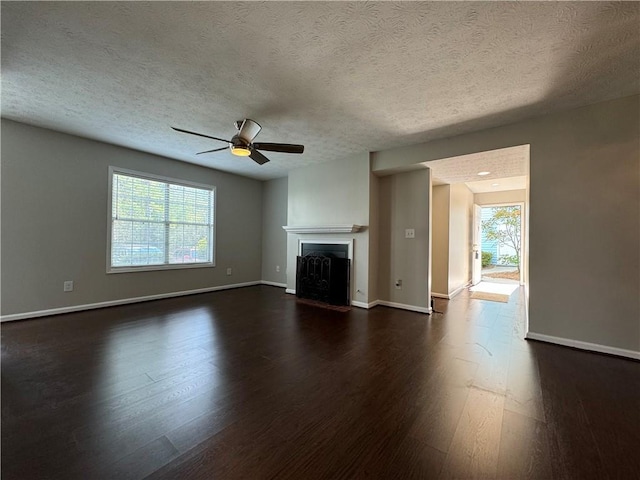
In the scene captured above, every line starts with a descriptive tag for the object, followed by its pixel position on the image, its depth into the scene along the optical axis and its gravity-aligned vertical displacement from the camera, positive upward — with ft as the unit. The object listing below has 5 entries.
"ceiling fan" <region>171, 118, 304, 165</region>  9.77 +3.62
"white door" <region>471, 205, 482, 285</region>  22.89 -0.38
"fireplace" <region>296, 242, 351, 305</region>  14.92 -1.75
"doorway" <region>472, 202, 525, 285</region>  23.65 +0.05
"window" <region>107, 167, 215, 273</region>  14.12 +1.05
